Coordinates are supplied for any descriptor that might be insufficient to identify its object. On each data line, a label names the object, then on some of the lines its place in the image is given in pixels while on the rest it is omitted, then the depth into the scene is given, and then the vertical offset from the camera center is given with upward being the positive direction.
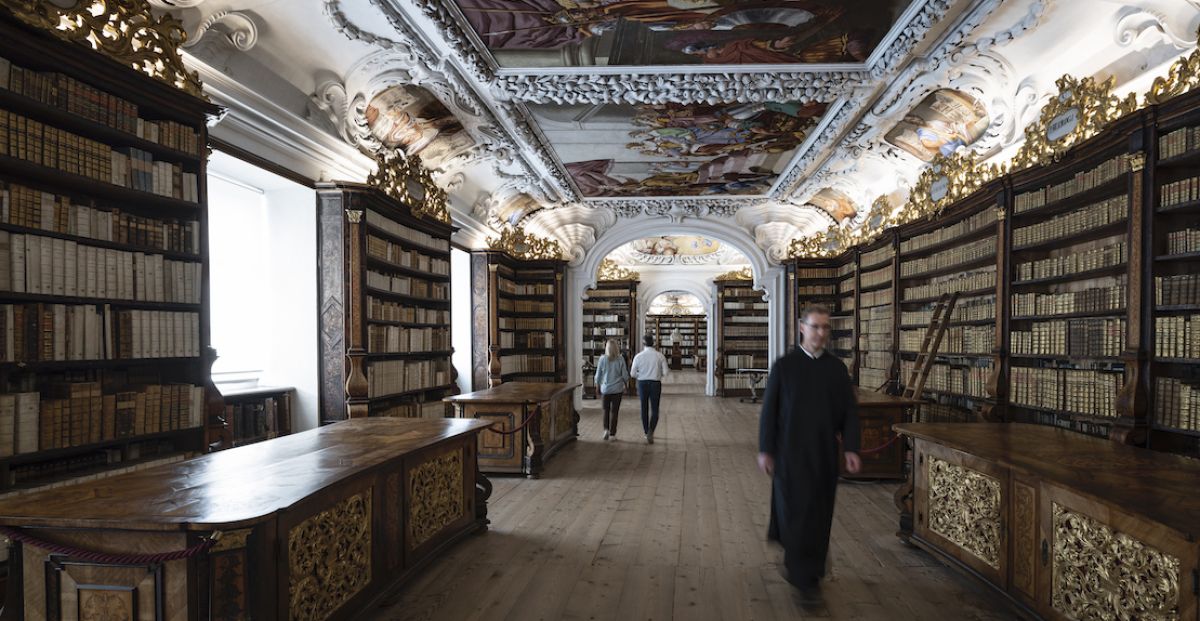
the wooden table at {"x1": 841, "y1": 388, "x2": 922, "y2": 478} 6.37 -1.27
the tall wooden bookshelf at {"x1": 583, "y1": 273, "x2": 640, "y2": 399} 17.20 -0.29
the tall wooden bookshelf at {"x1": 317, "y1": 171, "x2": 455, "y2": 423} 6.21 +0.02
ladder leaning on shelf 6.85 -0.45
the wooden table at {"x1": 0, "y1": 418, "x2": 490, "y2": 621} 2.23 -0.90
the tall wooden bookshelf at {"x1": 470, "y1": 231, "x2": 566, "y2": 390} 11.86 -0.21
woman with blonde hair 9.06 -1.07
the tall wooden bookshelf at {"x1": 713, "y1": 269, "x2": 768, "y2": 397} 16.27 -0.70
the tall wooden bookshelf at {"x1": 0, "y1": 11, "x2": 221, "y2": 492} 3.10 +0.22
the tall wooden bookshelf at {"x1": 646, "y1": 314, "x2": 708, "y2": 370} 26.12 -1.47
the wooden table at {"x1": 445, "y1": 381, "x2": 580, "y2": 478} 6.74 -1.34
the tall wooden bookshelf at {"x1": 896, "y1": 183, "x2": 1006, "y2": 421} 6.39 +0.08
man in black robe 3.35 -0.72
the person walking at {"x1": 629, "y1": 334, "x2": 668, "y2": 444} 8.96 -1.02
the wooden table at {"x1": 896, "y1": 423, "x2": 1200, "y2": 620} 2.35 -0.97
